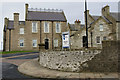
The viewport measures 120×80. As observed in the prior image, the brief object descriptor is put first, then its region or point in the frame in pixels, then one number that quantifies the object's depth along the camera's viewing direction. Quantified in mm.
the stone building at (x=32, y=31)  30078
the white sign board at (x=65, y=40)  10508
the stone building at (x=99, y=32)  25562
